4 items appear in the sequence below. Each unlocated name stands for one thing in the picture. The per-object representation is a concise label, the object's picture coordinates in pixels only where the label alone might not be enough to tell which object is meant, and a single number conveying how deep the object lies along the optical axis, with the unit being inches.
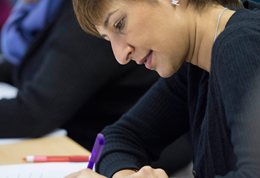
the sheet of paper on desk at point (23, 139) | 77.3
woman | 59.0
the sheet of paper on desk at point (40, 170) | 68.9
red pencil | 71.9
